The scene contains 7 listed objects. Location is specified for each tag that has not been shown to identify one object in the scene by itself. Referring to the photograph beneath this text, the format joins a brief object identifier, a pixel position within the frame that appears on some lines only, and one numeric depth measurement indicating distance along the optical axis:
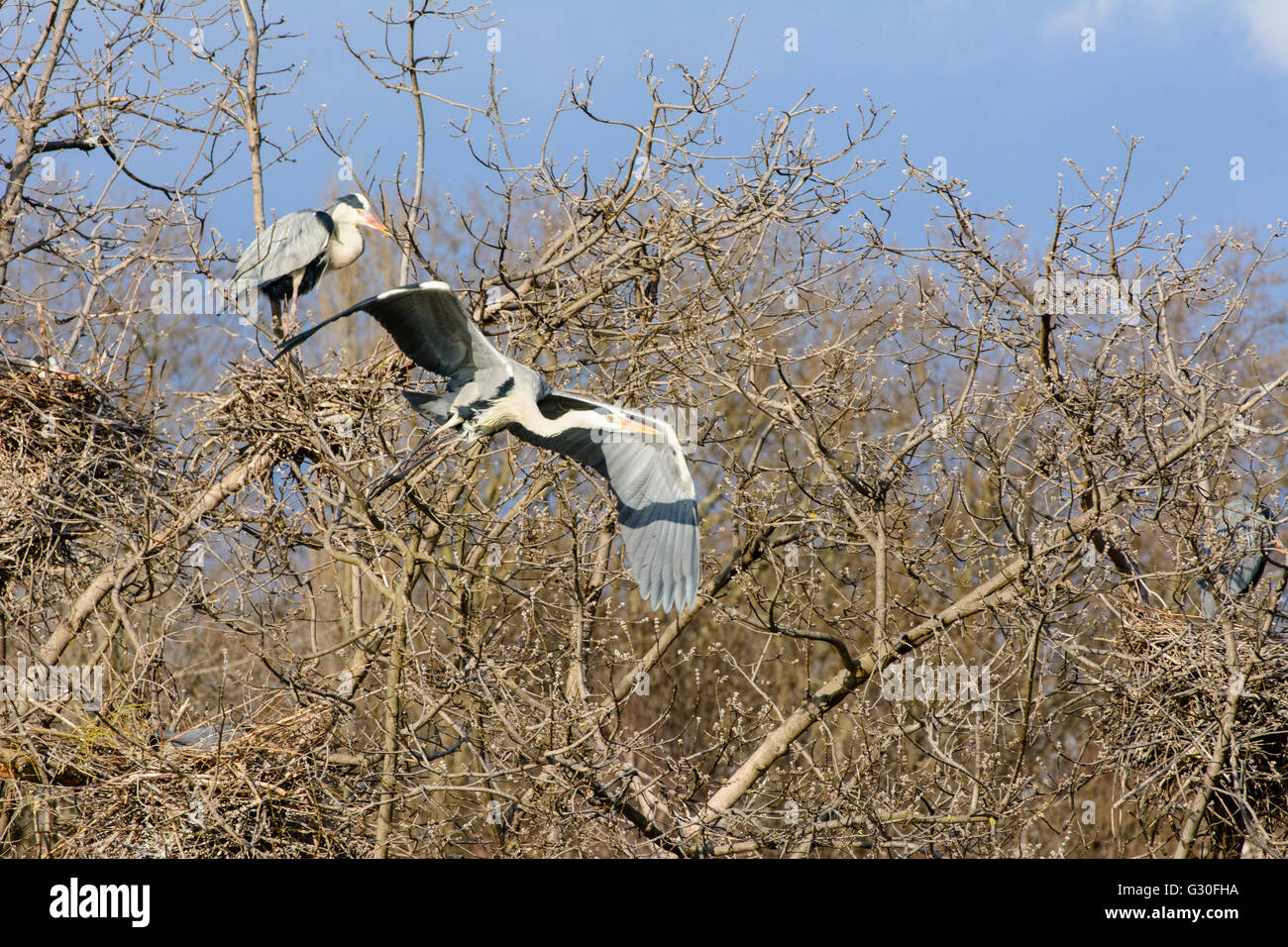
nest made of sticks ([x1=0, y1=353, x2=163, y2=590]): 12.27
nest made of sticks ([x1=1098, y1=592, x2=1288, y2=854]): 9.82
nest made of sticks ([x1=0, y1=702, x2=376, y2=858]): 9.12
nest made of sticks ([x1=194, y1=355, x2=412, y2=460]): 10.34
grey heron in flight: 10.67
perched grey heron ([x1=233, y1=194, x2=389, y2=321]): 13.43
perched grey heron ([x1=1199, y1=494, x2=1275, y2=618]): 9.58
